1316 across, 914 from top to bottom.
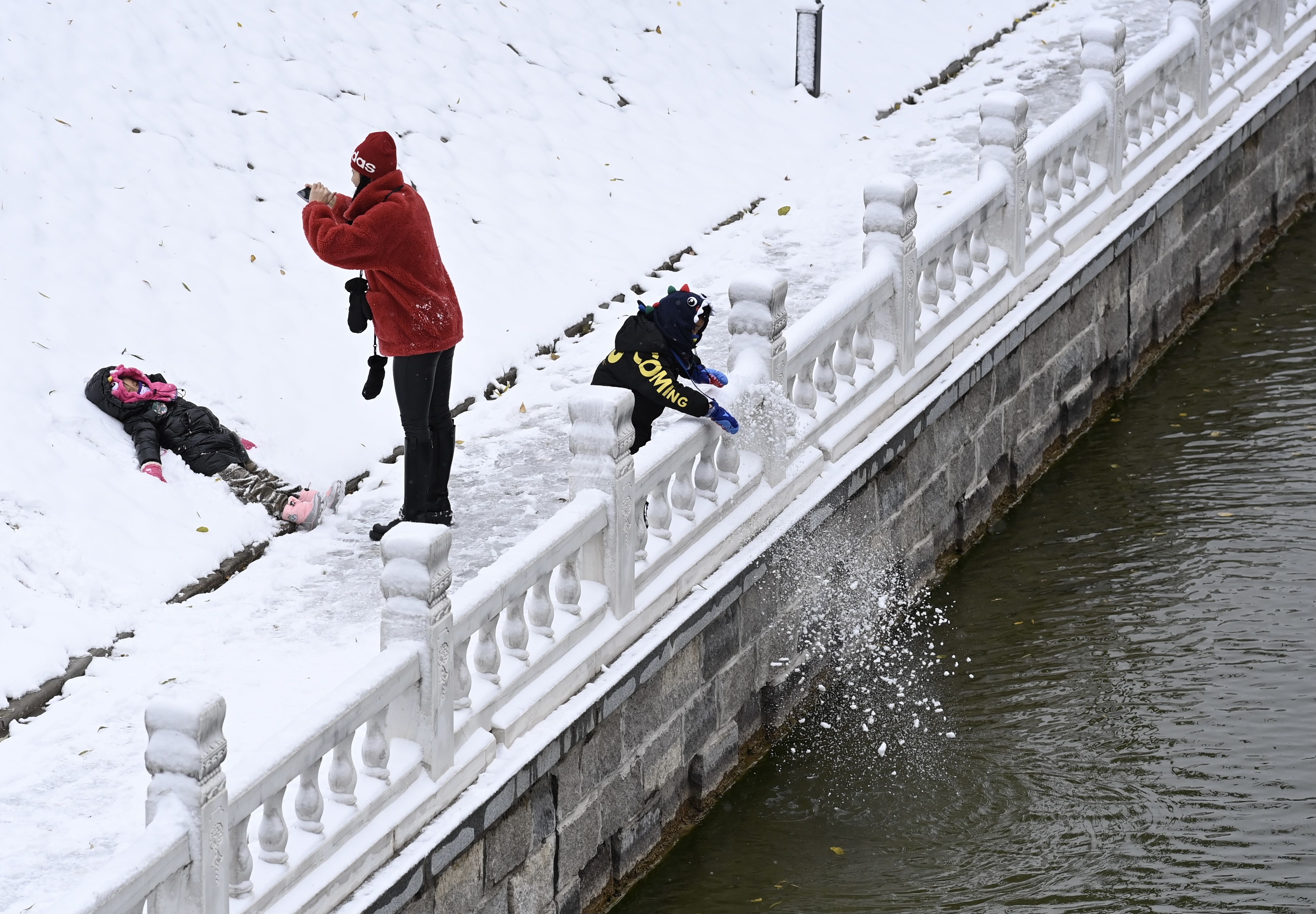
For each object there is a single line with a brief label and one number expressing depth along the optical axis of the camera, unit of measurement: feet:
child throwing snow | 52.29
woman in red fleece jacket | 51.29
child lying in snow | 60.08
